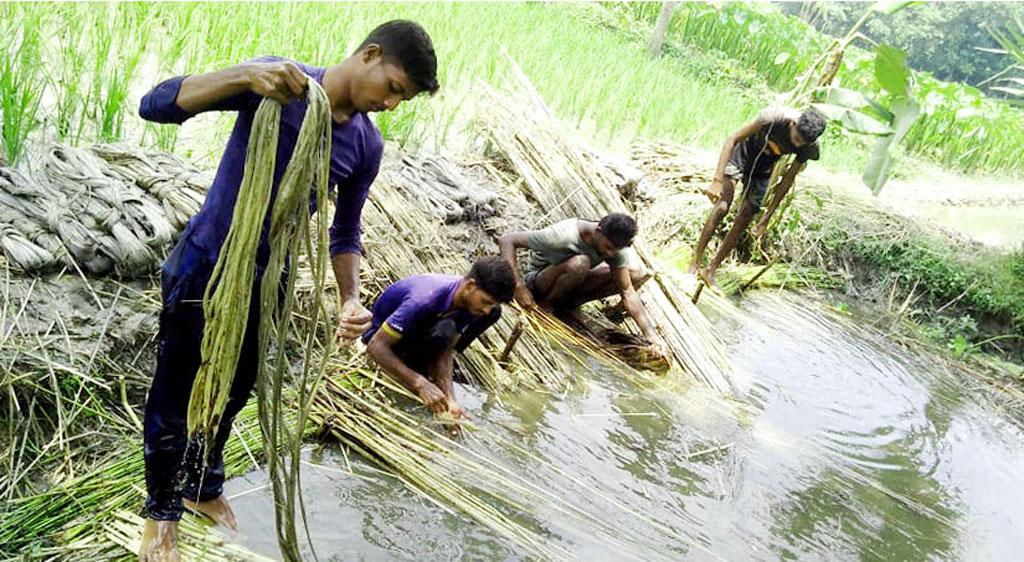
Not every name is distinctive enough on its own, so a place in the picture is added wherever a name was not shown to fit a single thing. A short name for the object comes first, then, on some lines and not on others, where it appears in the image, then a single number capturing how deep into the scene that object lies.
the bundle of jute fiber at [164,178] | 3.11
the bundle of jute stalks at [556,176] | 4.77
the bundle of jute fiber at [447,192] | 4.53
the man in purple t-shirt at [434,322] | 3.15
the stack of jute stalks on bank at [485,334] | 3.76
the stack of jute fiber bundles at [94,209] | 2.68
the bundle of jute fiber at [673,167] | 7.29
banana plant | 5.72
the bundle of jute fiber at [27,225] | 2.58
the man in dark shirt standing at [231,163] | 1.68
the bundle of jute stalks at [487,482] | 2.67
